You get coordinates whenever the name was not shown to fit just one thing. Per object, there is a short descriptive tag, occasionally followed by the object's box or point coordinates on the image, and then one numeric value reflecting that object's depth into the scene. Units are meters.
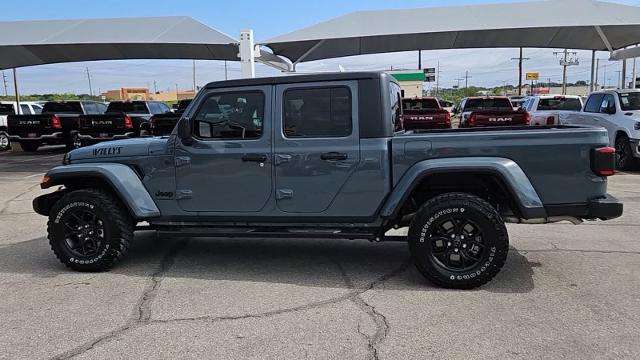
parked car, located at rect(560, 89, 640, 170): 12.16
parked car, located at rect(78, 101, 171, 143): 17.44
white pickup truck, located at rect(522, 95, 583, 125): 16.33
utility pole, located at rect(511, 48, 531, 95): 63.71
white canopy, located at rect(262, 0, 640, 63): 14.87
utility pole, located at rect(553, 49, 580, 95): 65.12
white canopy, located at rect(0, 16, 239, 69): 15.78
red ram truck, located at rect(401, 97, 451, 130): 14.92
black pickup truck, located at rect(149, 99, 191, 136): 15.99
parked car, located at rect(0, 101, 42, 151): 22.06
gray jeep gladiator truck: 4.64
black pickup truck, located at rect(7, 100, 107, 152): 19.27
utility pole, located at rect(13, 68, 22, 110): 36.06
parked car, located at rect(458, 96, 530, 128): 14.27
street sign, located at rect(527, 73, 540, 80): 92.06
